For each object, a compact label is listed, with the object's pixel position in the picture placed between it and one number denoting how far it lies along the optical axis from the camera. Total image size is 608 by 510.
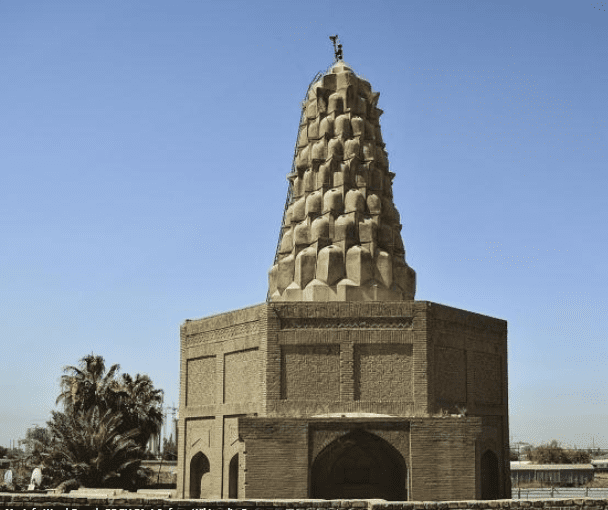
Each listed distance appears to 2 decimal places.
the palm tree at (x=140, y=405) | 35.09
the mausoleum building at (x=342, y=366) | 19.34
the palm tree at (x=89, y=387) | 34.94
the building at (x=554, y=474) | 47.16
